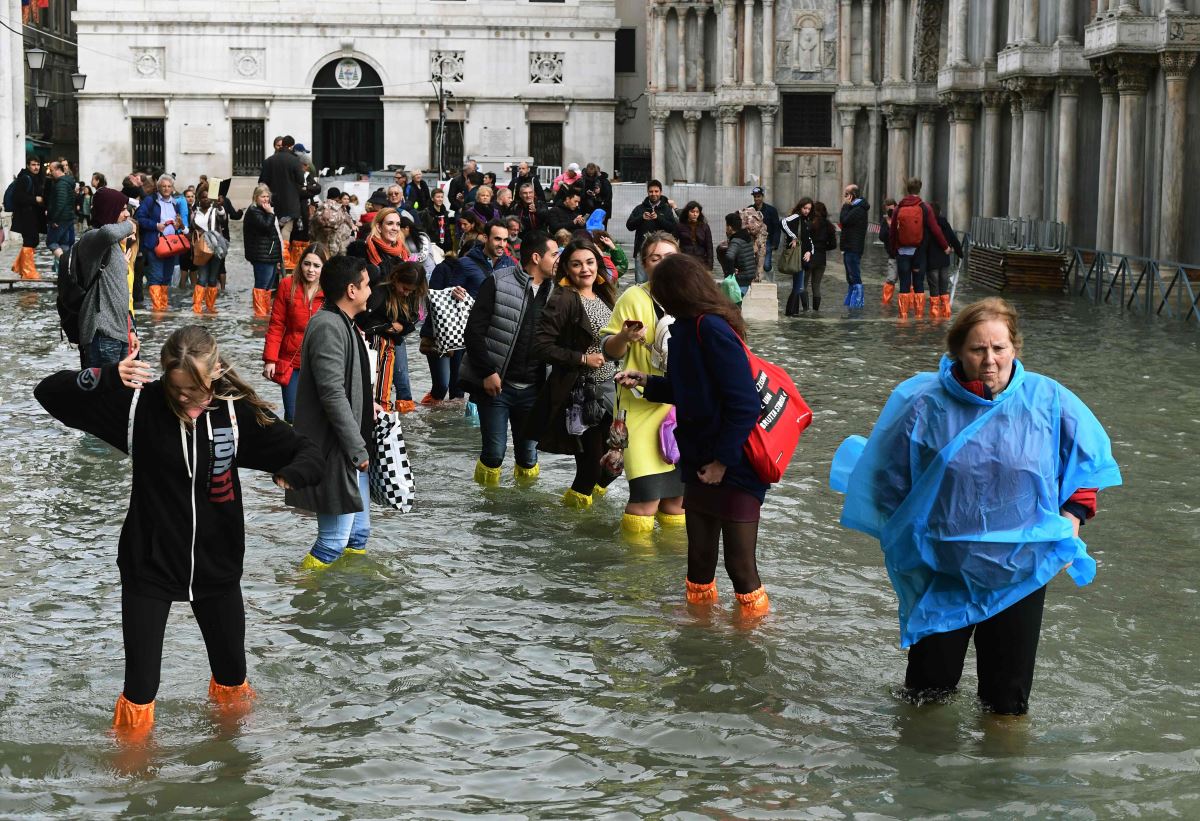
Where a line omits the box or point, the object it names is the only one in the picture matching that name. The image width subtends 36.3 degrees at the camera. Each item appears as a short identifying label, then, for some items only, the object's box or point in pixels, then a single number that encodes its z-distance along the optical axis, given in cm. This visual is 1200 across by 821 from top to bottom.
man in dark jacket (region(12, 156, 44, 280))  2664
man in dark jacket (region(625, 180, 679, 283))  2409
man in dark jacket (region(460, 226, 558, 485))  1047
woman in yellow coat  895
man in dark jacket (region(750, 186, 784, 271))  2591
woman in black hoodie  614
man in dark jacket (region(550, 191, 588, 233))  2352
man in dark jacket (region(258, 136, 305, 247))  2489
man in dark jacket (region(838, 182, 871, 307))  2391
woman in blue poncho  603
